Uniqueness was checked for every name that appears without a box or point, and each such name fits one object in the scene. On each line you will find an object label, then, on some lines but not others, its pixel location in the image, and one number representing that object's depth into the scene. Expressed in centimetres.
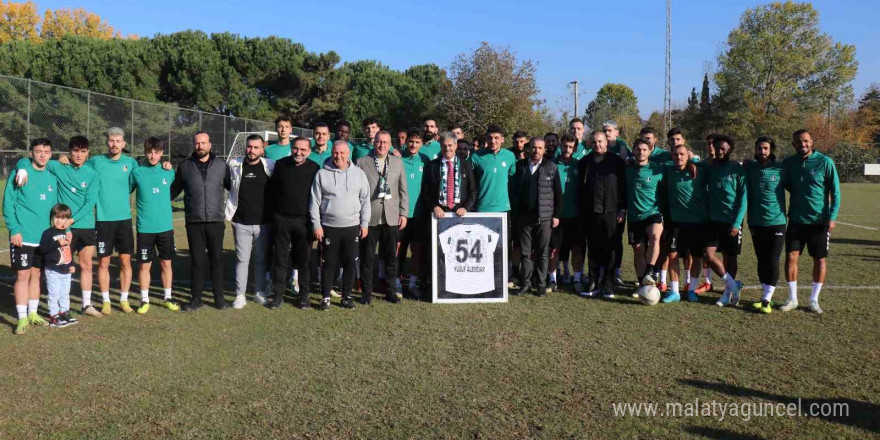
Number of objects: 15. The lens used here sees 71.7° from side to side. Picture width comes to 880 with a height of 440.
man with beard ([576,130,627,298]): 711
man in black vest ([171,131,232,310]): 636
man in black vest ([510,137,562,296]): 716
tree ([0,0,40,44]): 4994
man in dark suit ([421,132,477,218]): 694
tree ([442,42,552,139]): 3378
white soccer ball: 668
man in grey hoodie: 641
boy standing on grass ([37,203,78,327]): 569
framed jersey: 699
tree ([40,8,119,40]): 5225
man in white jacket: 653
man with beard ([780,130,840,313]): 636
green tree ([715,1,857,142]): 4709
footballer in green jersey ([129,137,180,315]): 630
